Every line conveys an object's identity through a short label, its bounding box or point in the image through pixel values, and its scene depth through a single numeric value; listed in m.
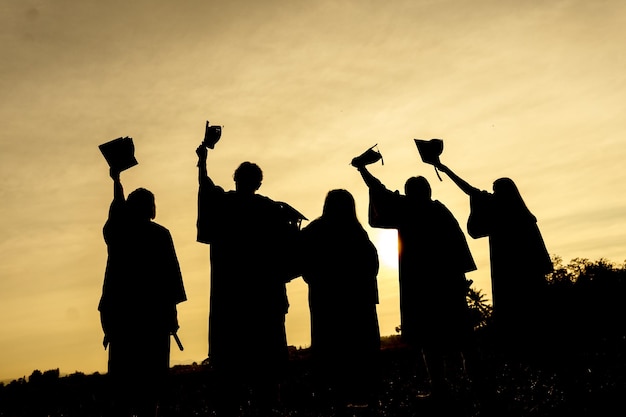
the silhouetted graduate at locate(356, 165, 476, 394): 6.31
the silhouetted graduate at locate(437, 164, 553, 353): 6.49
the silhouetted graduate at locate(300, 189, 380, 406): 6.08
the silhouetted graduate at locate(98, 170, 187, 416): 5.47
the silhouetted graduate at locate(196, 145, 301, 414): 5.50
